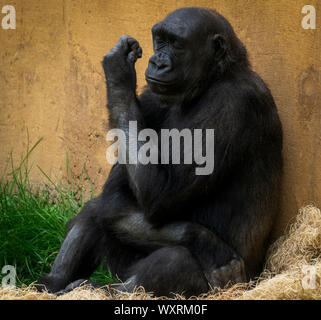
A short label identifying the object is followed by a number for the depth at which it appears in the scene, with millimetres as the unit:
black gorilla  6684
